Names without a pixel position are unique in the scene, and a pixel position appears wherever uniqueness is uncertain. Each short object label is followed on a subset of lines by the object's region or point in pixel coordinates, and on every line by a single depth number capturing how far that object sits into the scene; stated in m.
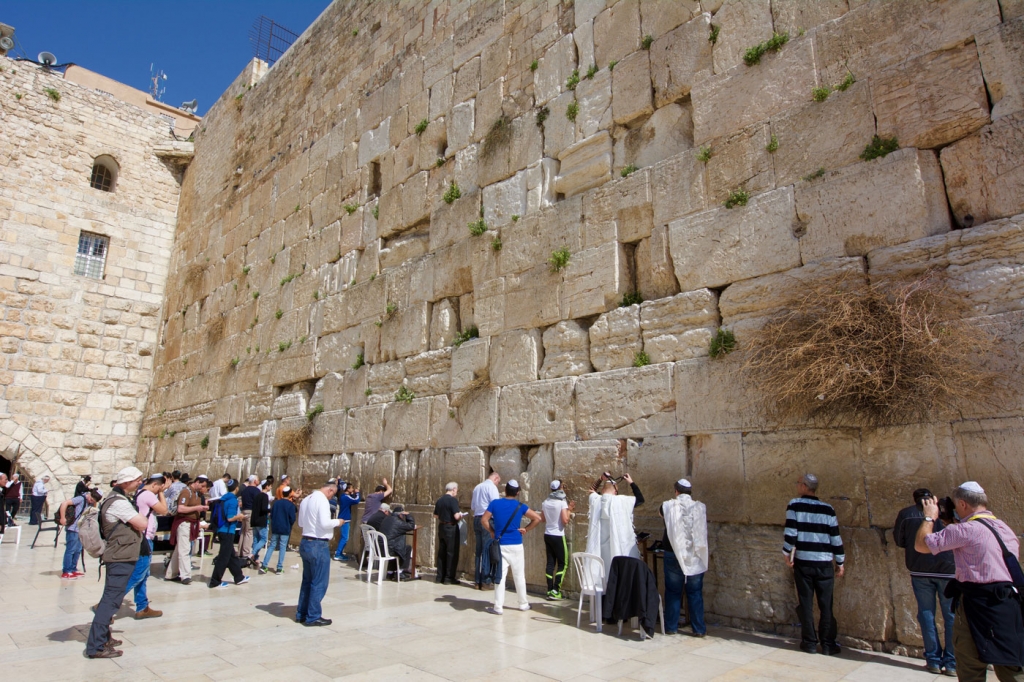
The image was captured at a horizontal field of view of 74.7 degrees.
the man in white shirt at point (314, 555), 5.18
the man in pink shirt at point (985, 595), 2.97
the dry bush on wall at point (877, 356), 4.14
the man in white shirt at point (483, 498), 6.52
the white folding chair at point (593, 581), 4.95
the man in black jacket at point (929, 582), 3.81
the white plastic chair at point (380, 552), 6.91
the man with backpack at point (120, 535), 4.49
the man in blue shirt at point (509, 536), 5.54
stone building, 12.90
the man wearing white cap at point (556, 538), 5.96
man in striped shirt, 4.19
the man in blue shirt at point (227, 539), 6.89
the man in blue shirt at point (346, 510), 8.25
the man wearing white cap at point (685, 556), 4.70
